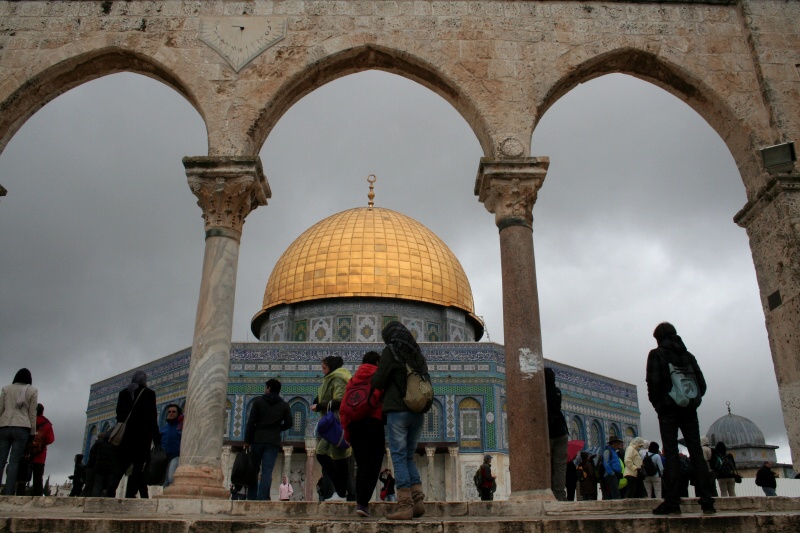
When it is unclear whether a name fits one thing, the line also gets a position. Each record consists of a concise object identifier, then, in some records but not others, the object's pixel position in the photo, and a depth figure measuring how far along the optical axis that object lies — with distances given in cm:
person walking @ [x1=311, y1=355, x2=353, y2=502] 568
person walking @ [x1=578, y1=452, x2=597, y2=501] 963
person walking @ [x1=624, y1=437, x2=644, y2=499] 893
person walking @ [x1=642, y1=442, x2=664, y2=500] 884
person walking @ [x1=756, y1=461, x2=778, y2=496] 1139
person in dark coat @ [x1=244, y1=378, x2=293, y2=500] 626
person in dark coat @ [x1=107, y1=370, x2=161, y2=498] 627
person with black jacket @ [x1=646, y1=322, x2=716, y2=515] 454
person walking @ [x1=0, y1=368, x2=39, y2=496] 612
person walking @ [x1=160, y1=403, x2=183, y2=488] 684
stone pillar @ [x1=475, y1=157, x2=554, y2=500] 608
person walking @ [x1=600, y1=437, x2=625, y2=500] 935
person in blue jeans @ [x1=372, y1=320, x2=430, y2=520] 455
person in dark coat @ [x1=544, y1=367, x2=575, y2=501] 662
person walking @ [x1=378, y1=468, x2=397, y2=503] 1216
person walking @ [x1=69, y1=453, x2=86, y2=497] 1055
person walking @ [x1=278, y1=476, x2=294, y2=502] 1388
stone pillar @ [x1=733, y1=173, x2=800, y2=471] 685
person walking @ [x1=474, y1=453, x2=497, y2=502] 1198
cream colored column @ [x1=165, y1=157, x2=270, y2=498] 621
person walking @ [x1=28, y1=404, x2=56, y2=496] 723
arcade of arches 716
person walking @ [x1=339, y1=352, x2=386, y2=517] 464
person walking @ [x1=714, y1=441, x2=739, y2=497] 864
